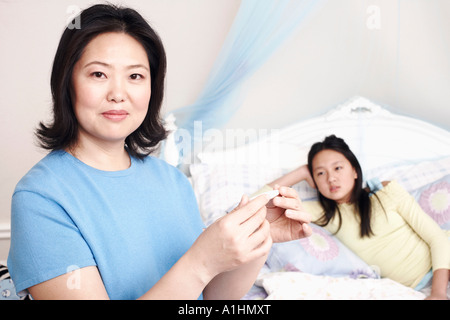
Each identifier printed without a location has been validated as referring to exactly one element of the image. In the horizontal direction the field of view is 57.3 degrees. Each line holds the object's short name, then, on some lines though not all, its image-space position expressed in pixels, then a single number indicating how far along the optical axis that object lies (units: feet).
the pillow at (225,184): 7.22
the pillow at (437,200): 6.70
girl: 6.27
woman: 2.56
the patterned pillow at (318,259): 6.24
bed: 6.29
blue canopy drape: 6.74
